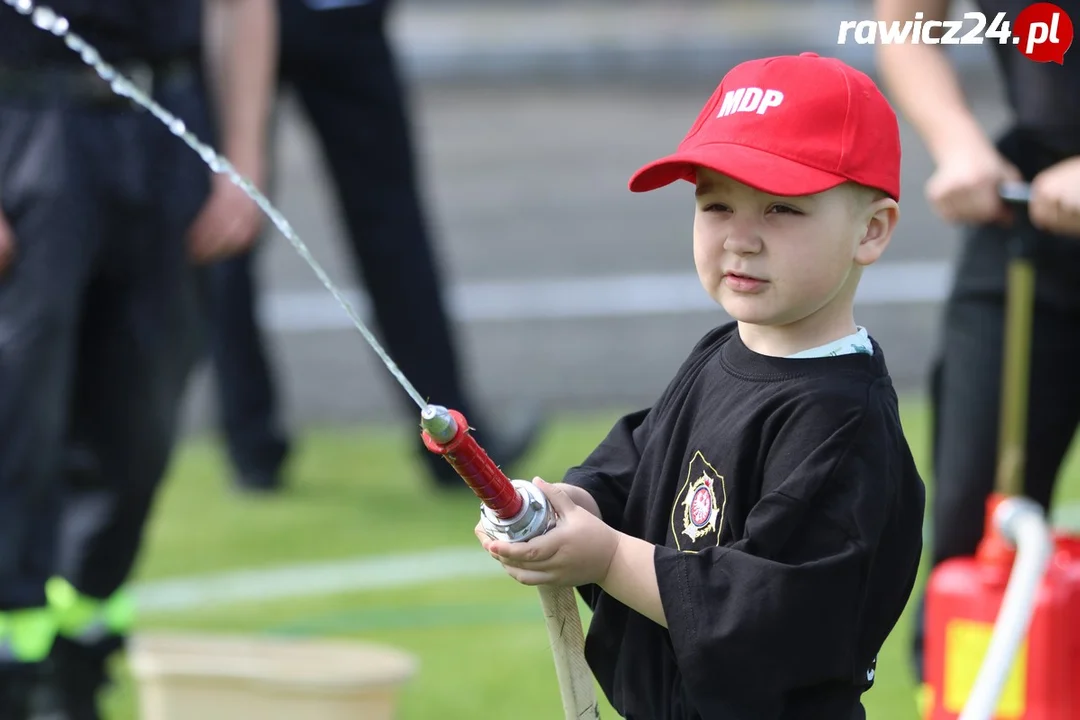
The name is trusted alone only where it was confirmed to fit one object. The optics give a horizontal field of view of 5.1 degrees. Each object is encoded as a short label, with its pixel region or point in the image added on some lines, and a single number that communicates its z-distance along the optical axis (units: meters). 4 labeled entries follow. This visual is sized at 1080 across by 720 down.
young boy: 8.85
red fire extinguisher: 9.69
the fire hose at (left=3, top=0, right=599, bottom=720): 8.80
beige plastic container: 10.08
